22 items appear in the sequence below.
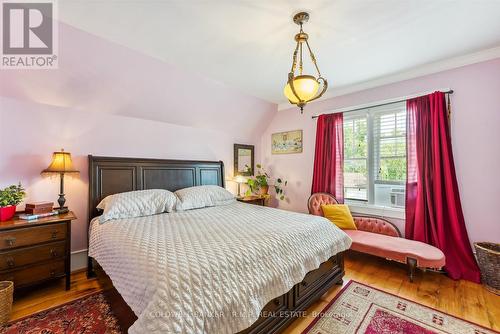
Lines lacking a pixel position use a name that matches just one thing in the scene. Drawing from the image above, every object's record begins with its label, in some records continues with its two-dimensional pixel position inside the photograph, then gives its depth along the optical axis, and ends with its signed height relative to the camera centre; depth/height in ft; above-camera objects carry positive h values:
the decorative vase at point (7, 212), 6.66 -1.42
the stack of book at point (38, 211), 7.02 -1.49
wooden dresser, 6.37 -2.62
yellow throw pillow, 10.66 -2.47
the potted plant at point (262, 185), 14.35 -1.25
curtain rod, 8.74 +3.04
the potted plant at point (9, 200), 6.68 -1.05
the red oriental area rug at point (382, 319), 5.65 -4.31
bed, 3.68 -2.15
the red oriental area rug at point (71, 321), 5.68 -4.31
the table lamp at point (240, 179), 13.52 -0.79
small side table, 13.06 -2.04
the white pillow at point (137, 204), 7.66 -1.42
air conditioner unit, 10.07 -1.48
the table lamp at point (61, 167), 7.70 +0.00
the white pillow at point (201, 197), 9.50 -1.44
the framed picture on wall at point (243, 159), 14.49 +0.55
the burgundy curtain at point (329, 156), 11.78 +0.56
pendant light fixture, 5.87 +2.22
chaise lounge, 7.72 -3.16
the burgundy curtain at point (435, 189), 8.34 -0.96
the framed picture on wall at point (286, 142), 13.85 +1.65
